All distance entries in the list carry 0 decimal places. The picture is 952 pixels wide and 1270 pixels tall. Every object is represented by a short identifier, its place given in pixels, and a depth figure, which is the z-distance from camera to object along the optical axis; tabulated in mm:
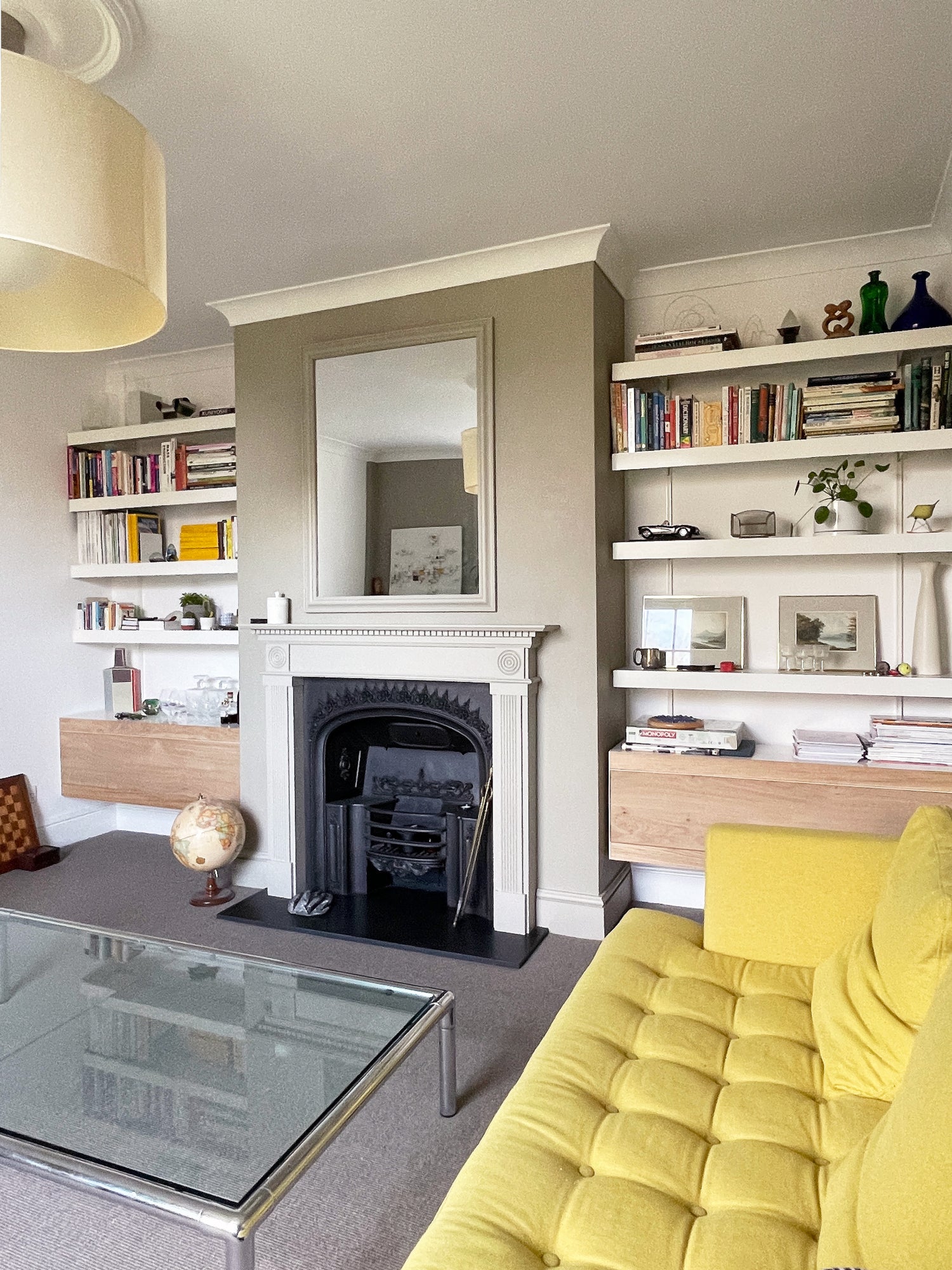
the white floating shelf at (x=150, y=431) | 4023
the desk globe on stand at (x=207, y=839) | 3508
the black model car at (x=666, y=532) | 3199
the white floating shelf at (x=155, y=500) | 3996
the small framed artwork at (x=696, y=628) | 3303
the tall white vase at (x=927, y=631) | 2939
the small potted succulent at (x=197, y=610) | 4258
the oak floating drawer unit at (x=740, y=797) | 2770
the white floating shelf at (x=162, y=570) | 4078
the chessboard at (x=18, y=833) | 4023
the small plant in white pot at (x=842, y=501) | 2969
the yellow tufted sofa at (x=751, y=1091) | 1070
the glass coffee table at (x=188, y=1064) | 1352
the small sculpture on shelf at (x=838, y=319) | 3025
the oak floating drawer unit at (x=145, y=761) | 3932
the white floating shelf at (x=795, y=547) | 2838
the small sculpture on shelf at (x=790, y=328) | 3021
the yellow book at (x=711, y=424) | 3123
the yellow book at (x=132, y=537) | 4367
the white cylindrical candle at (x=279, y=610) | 3605
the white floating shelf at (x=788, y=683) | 2855
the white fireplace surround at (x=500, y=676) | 3168
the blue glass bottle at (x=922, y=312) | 2867
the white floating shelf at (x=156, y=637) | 4067
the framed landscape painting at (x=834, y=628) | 3133
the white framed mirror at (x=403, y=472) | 3291
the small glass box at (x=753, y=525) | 3137
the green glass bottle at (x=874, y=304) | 2936
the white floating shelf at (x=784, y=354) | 2824
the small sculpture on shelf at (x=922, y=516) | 2885
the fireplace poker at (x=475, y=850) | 3248
